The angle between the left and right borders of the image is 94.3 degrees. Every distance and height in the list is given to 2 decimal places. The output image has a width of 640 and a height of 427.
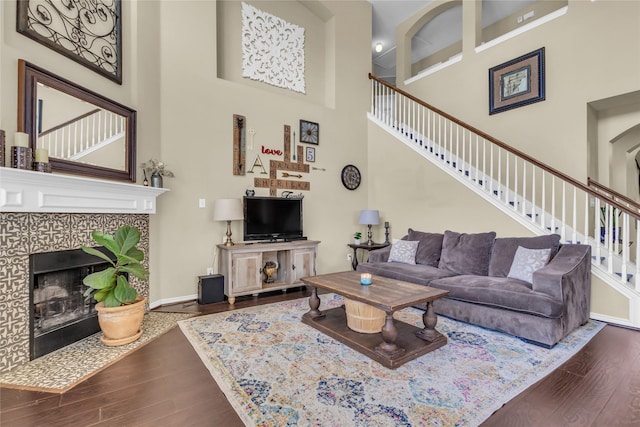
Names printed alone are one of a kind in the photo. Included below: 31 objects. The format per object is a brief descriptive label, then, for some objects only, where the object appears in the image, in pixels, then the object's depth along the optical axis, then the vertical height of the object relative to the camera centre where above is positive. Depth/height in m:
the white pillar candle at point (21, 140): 2.13 +0.54
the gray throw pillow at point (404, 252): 4.12 -0.55
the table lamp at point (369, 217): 5.21 -0.07
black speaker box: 3.65 -0.94
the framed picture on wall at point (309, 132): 4.97 +1.38
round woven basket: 2.60 -0.92
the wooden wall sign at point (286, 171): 4.60 +0.68
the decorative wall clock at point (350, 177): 5.47 +0.68
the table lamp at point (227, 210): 3.79 +0.04
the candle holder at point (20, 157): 2.12 +0.41
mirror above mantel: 2.30 +0.80
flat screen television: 4.11 -0.07
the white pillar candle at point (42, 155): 2.26 +0.45
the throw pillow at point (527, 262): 2.97 -0.51
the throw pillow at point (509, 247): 3.11 -0.38
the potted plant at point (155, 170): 3.46 +0.51
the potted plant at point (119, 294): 2.44 -0.67
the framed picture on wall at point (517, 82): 4.59 +2.13
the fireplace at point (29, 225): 2.07 -0.09
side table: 5.12 -0.59
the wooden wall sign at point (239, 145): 4.28 +1.00
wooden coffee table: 2.21 -0.99
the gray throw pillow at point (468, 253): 3.55 -0.50
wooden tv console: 3.75 -0.70
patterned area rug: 1.65 -1.11
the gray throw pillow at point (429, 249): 4.01 -0.49
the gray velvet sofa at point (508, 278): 2.53 -0.70
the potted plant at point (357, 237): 5.43 -0.44
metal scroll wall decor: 2.36 +1.65
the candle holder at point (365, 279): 2.73 -0.62
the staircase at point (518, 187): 3.01 +0.37
